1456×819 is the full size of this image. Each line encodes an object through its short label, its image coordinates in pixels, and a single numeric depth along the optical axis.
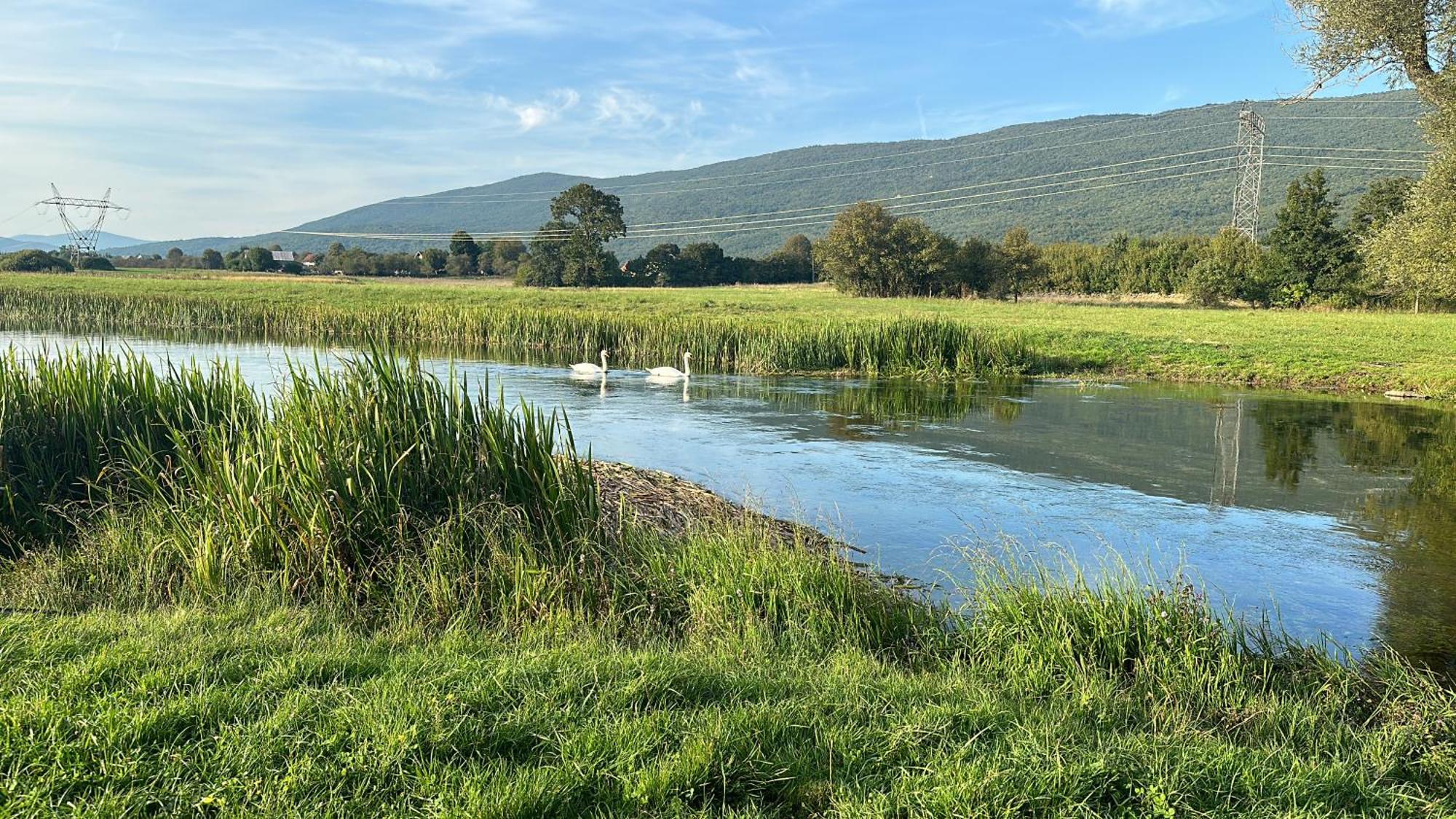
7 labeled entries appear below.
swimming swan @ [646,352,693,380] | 22.22
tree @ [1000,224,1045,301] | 58.94
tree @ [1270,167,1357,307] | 51.56
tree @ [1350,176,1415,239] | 49.79
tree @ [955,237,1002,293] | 59.23
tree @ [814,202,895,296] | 60.09
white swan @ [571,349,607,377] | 22.84
